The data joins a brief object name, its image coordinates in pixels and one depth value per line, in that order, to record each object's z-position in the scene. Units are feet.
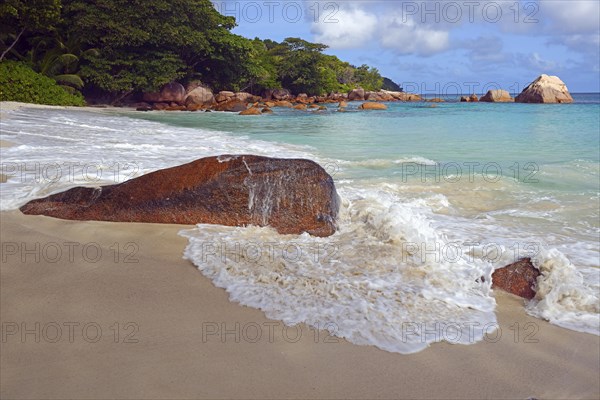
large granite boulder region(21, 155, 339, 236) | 13.85
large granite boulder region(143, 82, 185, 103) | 98.99
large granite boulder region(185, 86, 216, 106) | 102.99
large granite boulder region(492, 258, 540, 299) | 10.61
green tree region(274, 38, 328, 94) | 144.87
